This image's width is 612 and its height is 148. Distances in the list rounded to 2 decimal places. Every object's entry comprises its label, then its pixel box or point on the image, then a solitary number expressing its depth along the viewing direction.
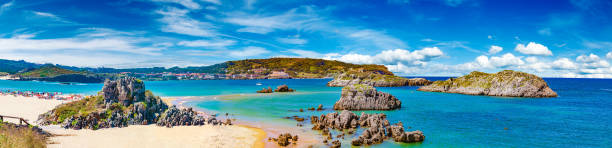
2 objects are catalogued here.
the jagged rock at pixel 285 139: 25.09
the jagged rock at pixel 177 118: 32.75
